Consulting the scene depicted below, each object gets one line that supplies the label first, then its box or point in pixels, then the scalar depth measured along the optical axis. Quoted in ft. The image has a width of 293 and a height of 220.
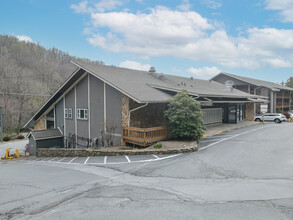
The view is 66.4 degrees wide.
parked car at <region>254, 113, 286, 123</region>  95.75
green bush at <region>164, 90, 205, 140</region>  44.74
